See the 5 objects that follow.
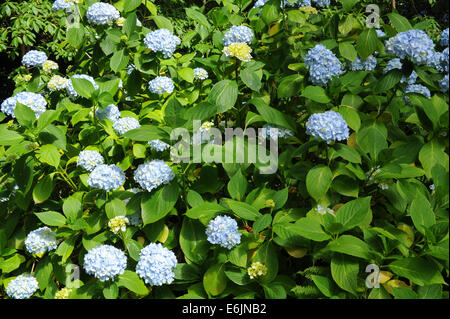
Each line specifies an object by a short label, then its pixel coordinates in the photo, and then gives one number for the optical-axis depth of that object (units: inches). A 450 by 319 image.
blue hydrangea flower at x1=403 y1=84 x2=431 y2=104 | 83.1
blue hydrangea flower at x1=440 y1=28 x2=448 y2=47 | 61.9
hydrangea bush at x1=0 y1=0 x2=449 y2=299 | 65.4
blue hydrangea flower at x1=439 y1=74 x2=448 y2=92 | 54.0
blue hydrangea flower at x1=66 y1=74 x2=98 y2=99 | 95.3
